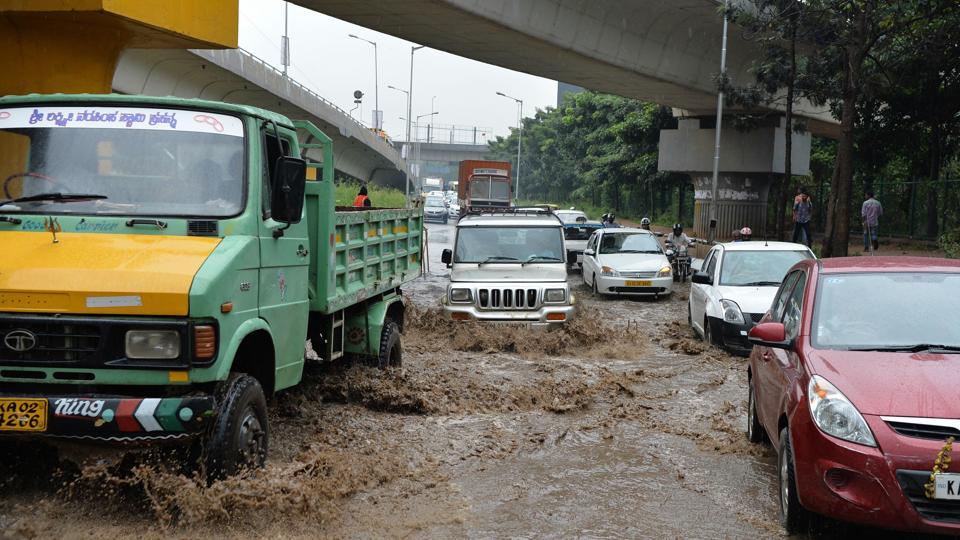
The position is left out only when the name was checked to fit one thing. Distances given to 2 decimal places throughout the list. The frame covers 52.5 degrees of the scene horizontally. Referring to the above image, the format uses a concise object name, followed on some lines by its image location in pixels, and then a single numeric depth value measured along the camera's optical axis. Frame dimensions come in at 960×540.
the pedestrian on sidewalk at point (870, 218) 26.03
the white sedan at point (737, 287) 12.51
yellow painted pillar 11.67
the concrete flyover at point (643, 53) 19.06
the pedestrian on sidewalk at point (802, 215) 26.50
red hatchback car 4.64
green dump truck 4.91
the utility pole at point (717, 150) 26.01
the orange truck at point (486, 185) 44.41
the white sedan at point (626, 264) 19.41
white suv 13.05
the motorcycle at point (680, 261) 23.44
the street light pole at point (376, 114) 74.75
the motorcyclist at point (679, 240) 23.44
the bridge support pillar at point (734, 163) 34.03
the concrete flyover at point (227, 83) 26.66
